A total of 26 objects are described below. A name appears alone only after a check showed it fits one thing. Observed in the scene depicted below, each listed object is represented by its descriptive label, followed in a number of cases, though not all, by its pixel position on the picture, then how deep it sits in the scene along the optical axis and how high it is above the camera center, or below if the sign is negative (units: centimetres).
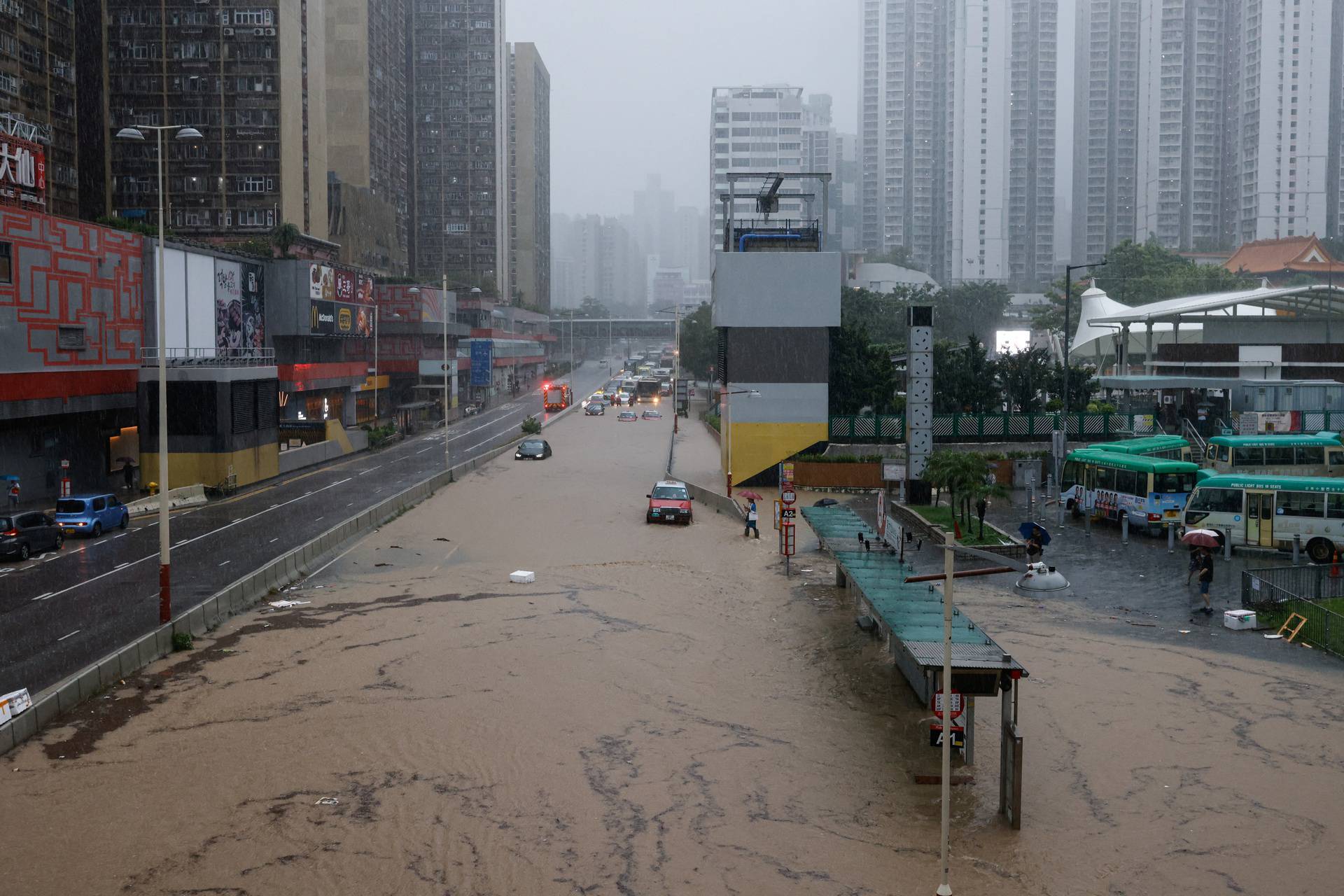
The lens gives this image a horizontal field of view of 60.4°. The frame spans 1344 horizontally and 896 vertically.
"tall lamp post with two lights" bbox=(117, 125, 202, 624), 2245 -195
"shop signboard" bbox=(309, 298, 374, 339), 6869 +413
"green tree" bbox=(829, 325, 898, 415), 5797 +46
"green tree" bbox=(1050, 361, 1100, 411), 5881 +3
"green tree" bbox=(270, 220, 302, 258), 7025 +904
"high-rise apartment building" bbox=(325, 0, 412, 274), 11306 +2668
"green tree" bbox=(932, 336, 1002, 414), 5575 +8
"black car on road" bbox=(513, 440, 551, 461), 6197 -359
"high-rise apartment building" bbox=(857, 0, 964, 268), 19501 +4819
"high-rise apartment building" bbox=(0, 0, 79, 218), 6612 +1826
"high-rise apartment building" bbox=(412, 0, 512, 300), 16750 +3623
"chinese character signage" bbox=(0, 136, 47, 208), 3916 +726
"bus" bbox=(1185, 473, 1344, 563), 3028 -340
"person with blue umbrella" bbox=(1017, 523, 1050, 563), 2903 -403
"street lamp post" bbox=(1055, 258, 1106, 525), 3906 -265
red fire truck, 10238 -123
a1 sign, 1525 -465
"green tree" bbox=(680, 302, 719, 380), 11038 +419
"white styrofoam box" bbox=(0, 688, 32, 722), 1641 -462
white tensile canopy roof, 6166 +442
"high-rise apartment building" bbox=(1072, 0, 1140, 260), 19312 +4122
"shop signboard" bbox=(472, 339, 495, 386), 11119 +223
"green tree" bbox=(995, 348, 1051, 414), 5697 +33
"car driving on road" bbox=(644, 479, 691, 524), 3934 -417
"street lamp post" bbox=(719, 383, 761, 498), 4774 -138
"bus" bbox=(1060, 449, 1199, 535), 3525 -323
